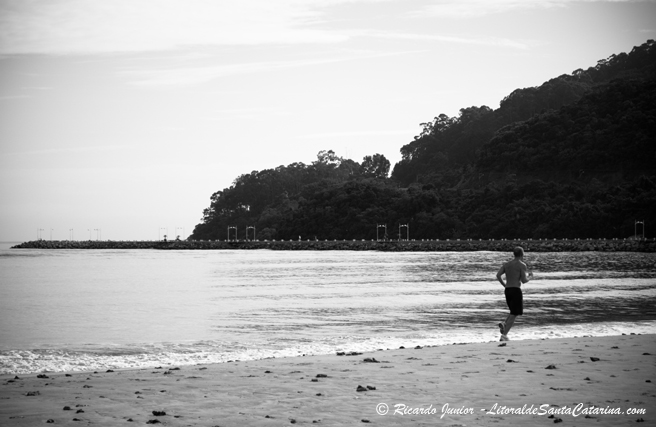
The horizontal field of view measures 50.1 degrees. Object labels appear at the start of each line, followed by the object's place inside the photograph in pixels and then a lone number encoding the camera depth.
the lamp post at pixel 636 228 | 143.88
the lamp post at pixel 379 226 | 192.20
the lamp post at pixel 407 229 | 188.62
